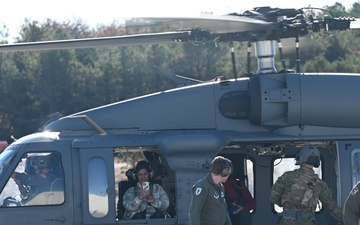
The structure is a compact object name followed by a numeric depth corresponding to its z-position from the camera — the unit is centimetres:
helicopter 1892
